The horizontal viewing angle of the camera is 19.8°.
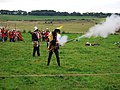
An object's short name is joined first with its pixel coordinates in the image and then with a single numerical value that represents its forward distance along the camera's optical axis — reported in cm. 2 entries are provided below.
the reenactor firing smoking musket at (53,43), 1848
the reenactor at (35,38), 2285
